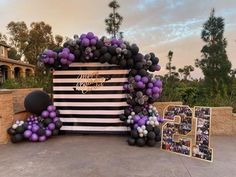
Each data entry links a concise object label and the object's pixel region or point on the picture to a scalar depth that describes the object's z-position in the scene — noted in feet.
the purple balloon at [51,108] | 21.63
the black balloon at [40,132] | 20.26
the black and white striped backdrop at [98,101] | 21.62
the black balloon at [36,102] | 21.76
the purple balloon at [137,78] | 20.79
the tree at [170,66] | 58.34
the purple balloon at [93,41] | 20.68
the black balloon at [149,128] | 18.95
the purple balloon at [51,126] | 20.90
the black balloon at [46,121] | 21.02
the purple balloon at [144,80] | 20.81
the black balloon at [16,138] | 19.78
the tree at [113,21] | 45.52
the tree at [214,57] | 37.14
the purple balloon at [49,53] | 21.03
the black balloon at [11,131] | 19.93
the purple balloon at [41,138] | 20.22
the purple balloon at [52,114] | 21.39
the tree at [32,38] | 101.91
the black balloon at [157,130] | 18.98
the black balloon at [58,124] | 21.26
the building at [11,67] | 80.57
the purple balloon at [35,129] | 20.27
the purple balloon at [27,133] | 20.04
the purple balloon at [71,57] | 20.84
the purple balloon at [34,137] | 20.04
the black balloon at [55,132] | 21.24
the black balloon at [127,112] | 20.75
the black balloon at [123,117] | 20.81
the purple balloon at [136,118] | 19.74
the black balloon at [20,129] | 19.98
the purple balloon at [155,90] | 20.95
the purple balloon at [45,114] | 21.33
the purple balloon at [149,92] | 20.92
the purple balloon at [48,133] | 20.60
